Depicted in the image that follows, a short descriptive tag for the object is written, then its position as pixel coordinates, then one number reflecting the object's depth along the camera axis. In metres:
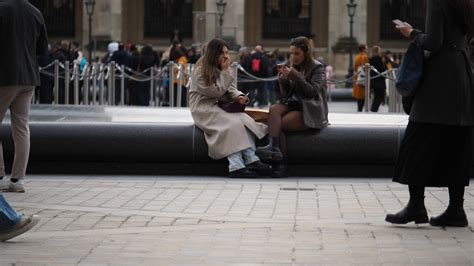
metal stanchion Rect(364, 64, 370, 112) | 24.34
